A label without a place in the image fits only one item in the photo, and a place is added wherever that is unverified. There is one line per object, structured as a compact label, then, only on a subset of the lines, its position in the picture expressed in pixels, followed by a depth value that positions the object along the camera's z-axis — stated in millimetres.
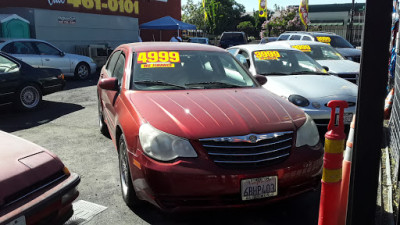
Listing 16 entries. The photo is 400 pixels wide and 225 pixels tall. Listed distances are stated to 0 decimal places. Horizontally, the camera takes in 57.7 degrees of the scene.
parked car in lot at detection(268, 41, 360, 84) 7910
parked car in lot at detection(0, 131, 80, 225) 2234
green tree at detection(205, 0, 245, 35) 48531
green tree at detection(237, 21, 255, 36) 53188
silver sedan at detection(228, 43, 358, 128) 5238
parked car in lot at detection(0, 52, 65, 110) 7184
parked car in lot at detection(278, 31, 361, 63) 11797
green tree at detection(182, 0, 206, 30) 54656
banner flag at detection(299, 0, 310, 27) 27312
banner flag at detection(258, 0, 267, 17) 38688
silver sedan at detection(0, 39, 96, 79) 11109
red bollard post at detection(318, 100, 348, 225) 2436
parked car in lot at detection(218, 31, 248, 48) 23250
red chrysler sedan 2785
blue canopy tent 22198
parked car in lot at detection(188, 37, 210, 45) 25498
